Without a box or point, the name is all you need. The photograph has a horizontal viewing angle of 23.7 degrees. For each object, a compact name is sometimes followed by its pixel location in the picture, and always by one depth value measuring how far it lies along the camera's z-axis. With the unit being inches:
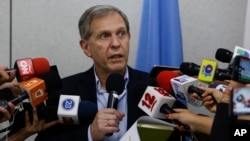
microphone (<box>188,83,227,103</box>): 62.9
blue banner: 84.2
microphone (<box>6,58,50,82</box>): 66.6
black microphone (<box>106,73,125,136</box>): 61.9
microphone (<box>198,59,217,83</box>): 63.0
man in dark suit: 73.8
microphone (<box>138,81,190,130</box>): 65.1
